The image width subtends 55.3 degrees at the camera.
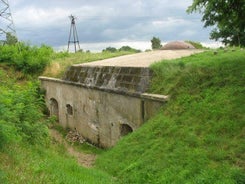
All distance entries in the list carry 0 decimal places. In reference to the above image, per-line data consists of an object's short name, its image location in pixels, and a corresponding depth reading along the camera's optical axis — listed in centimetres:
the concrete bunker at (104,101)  758
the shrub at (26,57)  1335
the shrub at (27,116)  490
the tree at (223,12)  633
